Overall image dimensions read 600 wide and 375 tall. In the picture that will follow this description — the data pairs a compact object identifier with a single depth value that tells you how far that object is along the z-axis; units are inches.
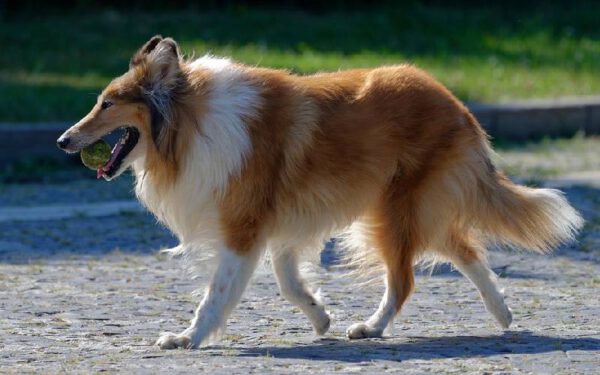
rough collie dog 484.4
